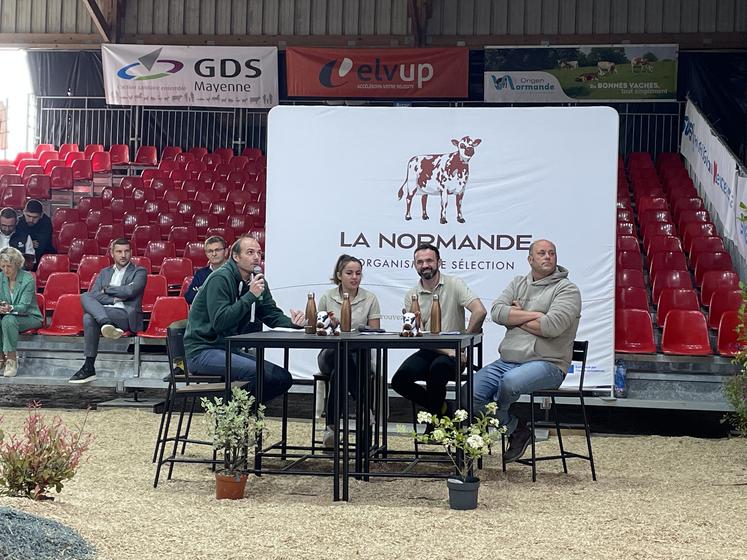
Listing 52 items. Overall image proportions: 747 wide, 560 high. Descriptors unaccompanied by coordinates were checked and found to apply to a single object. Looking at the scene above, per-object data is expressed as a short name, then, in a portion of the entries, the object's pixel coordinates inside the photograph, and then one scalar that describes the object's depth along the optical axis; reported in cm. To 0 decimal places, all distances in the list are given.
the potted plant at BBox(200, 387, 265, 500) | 531
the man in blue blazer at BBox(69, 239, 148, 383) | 884
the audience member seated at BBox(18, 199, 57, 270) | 1186
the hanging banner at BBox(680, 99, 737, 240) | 1081
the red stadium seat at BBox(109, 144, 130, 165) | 1677
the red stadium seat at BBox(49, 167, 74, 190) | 1533
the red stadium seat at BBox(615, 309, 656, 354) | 845
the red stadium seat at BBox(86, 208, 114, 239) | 1352
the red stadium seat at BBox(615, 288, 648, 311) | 923
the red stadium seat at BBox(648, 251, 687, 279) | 1045
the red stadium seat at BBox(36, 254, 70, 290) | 1143
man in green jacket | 612
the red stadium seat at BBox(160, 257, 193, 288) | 1101
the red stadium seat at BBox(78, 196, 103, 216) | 1402
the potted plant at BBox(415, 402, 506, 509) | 509
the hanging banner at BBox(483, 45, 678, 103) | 1493
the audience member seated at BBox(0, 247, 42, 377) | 902
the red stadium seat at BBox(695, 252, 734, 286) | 1057
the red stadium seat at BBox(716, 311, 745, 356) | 844
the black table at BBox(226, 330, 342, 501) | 530
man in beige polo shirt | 646
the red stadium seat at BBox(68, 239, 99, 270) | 1206
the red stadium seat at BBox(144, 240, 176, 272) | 1201
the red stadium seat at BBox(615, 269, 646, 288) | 971
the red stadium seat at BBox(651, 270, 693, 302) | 992
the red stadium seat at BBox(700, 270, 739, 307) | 995
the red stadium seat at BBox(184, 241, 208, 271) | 1184
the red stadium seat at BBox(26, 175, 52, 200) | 1496
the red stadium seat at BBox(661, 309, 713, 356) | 847
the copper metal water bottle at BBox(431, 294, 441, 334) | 586
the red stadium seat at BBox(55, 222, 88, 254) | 1295
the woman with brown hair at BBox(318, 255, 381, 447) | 673
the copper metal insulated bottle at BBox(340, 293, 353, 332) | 592
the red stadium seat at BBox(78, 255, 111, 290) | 1089
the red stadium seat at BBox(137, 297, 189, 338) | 927
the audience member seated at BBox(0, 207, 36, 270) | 1147
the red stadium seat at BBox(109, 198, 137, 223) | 1378
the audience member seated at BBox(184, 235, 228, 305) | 830
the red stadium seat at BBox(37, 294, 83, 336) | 957
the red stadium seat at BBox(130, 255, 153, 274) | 1117
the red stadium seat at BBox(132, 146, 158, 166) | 1692
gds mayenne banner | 1538
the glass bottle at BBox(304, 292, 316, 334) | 590
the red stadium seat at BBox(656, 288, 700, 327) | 938
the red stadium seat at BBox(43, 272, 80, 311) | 1036
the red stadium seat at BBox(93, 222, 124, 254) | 1273
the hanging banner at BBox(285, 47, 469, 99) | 1499
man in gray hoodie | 607
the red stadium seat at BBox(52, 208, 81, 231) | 1373
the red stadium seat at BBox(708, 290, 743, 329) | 924
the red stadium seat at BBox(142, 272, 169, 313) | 1011
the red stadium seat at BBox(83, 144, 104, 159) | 1705
